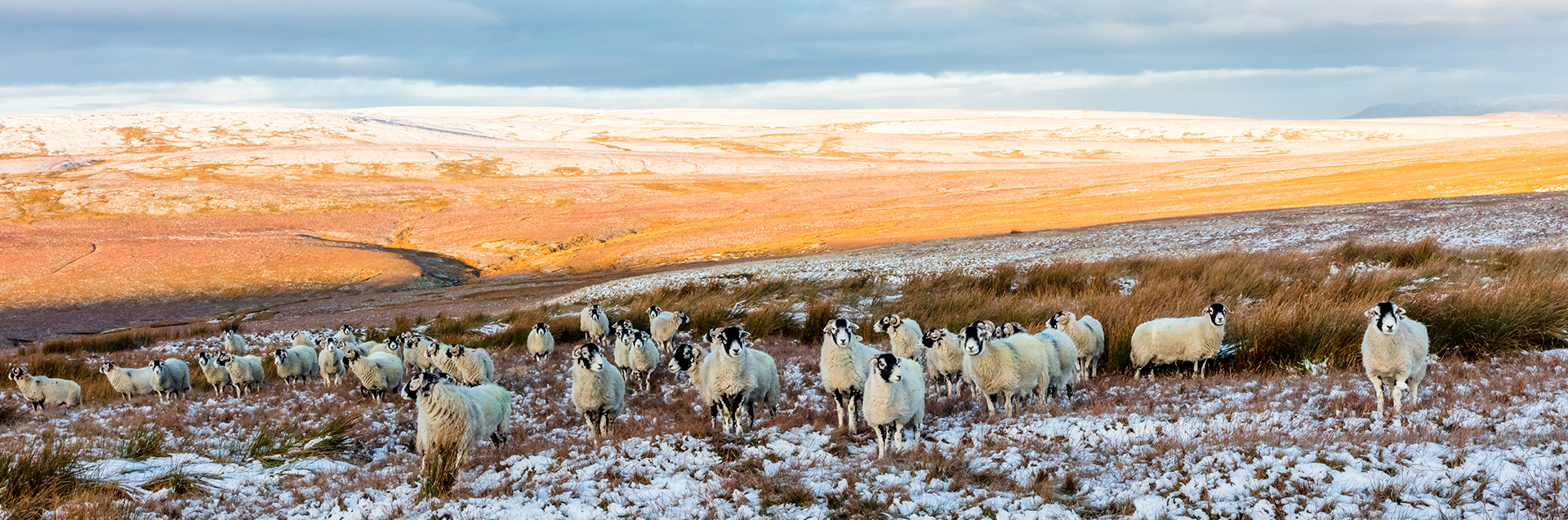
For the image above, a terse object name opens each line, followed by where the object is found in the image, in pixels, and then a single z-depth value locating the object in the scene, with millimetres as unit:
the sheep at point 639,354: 14258
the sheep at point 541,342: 17656
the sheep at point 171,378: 16484
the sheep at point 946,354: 11523
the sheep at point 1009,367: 10109
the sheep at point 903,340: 13281
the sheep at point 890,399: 8555
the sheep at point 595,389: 10523
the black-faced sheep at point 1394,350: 8625
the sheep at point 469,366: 14547
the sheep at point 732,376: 10258
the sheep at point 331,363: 17172
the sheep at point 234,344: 21000
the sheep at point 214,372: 16719
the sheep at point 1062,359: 10781
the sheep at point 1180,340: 11797
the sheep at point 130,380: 16672
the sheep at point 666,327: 18453
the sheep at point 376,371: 14937
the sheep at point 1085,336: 12469
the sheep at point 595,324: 19031
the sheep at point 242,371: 16469
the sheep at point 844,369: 10094
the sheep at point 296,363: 17438
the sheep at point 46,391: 15812
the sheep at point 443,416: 9367
